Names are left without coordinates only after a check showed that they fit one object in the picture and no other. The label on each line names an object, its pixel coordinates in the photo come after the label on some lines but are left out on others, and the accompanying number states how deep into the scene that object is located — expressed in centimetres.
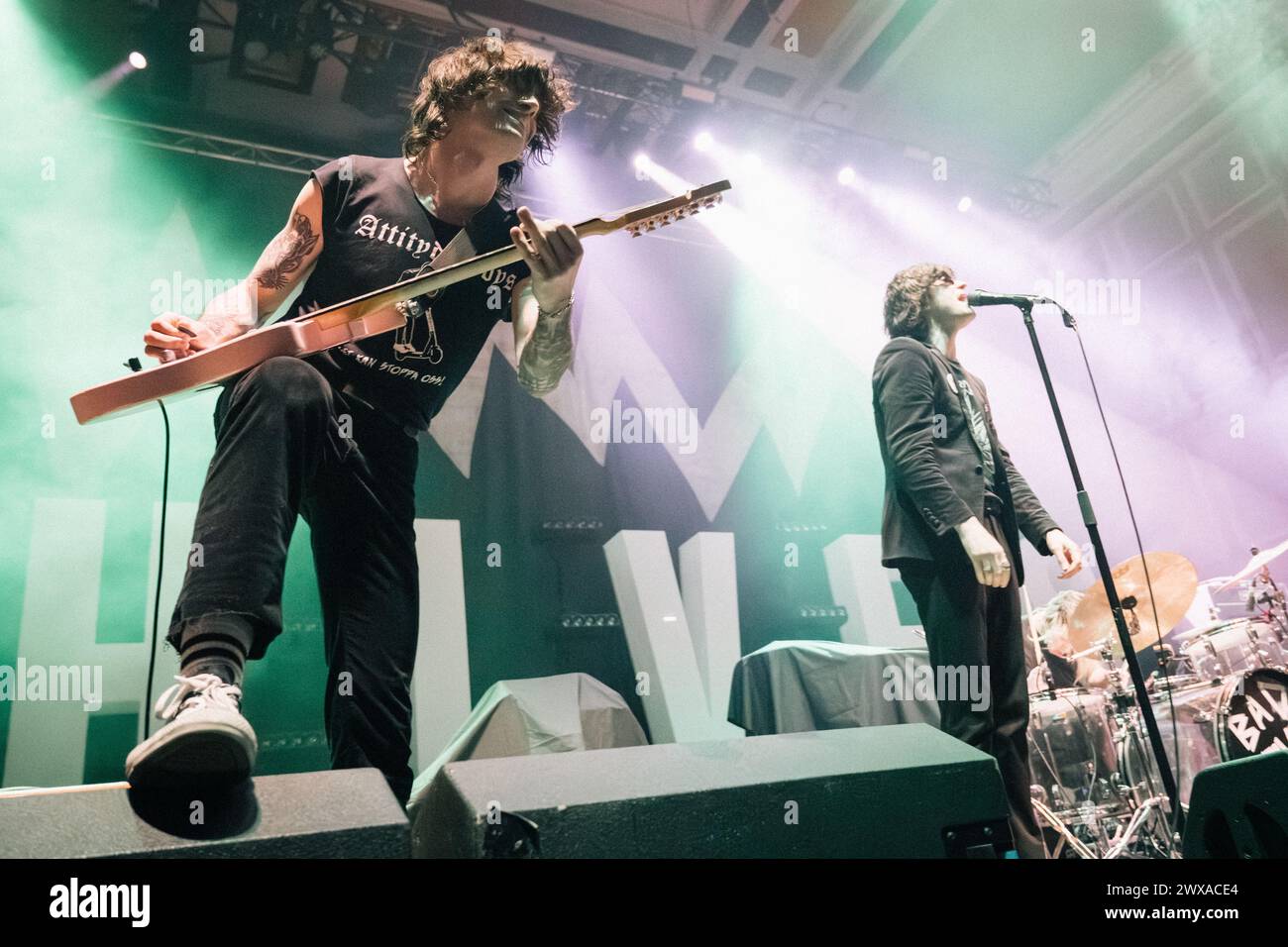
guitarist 131
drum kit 349
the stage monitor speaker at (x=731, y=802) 116
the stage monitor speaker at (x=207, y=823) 92
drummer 430
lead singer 229
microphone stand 227
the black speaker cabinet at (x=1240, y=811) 125
